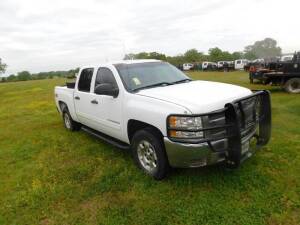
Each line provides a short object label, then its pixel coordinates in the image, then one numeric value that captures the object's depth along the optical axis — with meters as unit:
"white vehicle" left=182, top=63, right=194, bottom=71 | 38.28
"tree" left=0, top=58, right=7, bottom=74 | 35.97
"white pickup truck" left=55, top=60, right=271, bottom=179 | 2.54
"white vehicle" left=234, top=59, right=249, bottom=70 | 28.14
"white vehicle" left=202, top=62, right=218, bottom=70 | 31.86
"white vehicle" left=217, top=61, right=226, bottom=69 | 29.78
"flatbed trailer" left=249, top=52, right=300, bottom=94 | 9.00
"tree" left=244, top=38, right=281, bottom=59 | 94.36
